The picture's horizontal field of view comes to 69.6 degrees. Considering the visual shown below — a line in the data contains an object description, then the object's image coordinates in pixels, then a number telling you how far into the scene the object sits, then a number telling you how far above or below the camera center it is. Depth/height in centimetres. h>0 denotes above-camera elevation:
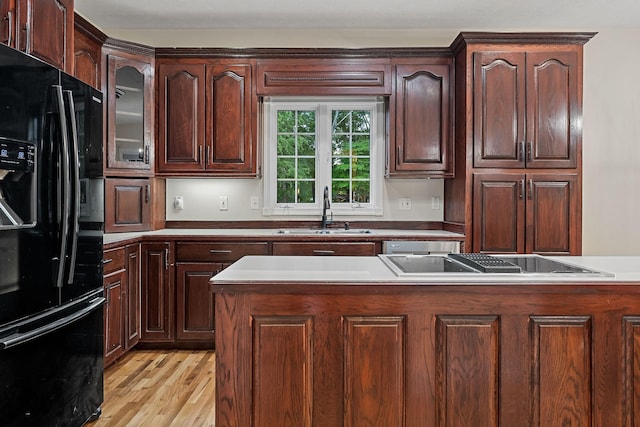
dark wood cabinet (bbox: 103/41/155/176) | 337 +76
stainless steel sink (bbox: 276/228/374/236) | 358 -17
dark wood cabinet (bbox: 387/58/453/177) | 361 +75
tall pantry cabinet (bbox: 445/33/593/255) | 334 +49
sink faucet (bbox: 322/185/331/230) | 382 +4
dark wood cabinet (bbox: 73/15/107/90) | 302 +108
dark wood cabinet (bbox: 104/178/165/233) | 342 +4
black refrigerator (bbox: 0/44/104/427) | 171 -14
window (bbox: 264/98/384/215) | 400 +47
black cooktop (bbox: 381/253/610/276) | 173 -22
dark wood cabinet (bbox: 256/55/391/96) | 364 +107
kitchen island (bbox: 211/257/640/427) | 165 -51
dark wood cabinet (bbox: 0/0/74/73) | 203 +86
